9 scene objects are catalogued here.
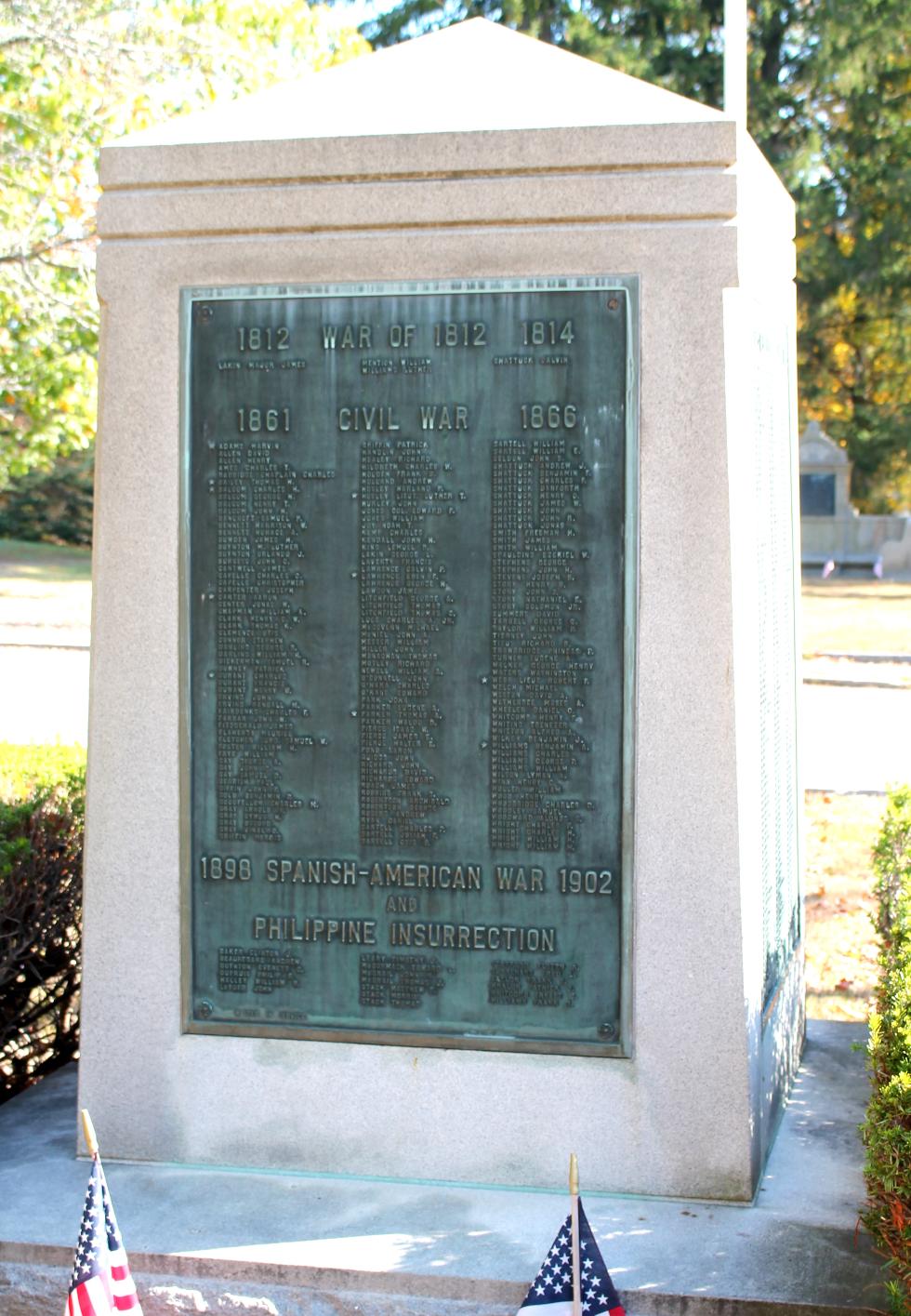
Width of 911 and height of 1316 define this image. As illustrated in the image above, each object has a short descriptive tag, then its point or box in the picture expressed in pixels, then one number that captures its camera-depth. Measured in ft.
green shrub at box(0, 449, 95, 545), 134.41
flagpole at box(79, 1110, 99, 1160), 9.93
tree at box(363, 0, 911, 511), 91.20
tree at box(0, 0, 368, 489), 28.27
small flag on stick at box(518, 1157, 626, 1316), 10.32
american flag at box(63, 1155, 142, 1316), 10.15
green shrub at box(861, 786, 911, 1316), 9.84
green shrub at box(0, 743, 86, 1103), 15.49
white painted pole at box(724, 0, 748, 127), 13.66
